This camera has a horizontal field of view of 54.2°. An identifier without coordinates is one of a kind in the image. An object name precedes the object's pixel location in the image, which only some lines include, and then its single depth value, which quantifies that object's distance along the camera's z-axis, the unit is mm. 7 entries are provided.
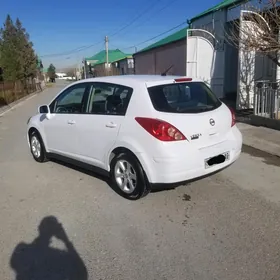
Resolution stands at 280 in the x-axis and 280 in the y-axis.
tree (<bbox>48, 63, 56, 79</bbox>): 92327
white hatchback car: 3308
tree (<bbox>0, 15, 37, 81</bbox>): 26065
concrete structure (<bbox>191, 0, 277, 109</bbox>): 9575
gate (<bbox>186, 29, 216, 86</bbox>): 11422
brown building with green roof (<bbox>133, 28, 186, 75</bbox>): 15654
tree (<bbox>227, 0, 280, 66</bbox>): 6747
